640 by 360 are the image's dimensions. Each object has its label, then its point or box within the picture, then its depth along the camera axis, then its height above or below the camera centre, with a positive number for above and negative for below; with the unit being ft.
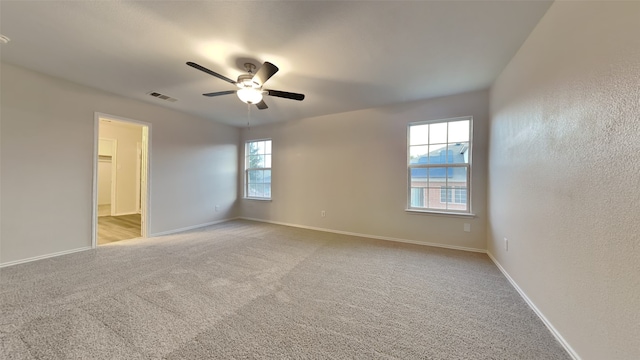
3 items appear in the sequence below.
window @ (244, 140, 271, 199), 17.92 +1.02
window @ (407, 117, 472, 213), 11.25 +0.97
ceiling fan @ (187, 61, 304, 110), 7.59 +3.56
